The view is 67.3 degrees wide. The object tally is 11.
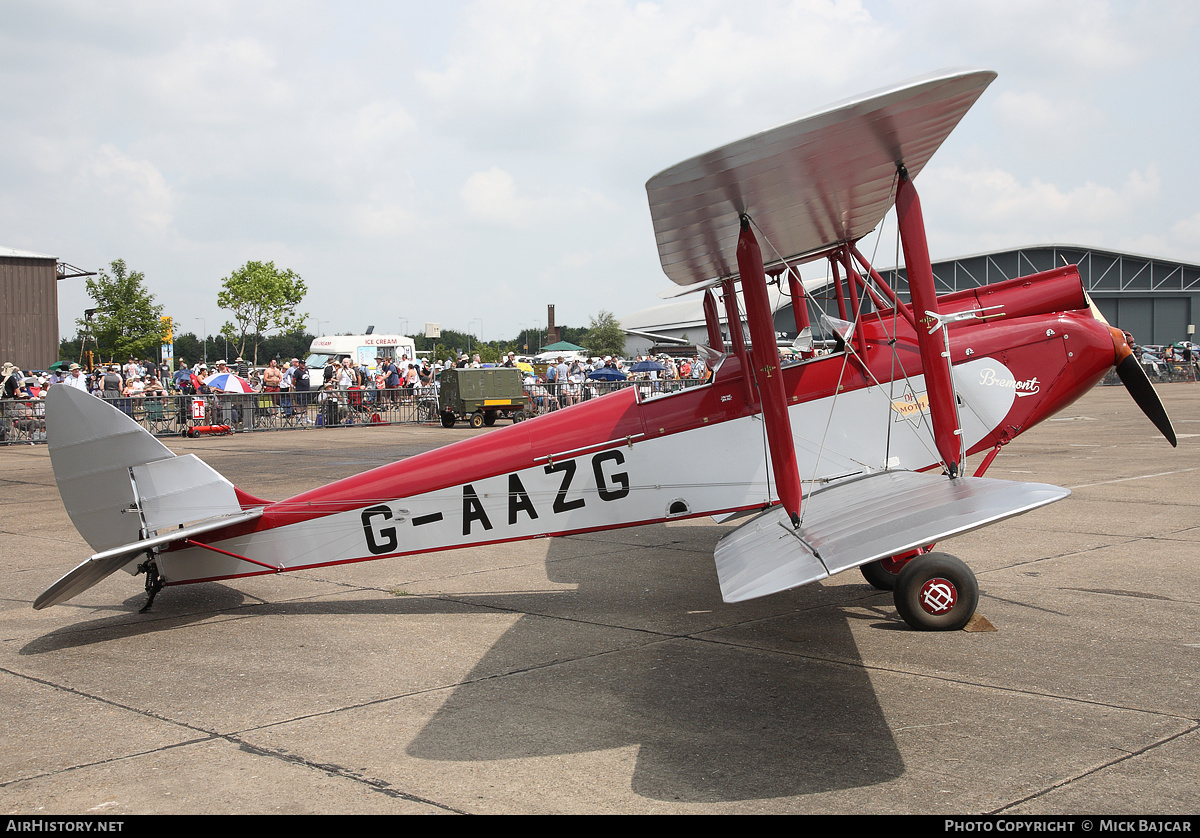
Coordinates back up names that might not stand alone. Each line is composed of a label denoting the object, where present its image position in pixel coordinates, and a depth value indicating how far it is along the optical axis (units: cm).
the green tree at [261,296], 6106
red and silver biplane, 560
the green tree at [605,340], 10806
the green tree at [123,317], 5756
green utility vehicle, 2478
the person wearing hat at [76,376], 2298
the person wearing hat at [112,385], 2516
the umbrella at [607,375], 3731
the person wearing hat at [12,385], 2248
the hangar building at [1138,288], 6053
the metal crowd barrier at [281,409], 2158
